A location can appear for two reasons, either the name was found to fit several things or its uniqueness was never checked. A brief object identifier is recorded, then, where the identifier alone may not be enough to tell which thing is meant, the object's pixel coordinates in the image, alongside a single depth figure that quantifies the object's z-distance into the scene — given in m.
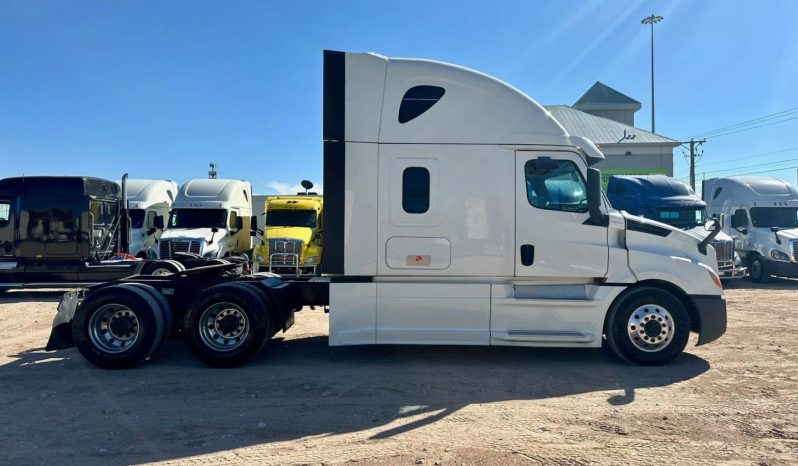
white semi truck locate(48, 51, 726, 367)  5.88
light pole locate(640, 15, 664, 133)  45.25
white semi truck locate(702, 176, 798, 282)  14.94
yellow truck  13.02
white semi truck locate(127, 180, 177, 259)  15.28
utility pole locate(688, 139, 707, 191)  37.41
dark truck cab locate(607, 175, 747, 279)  14.25
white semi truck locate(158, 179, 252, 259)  13.78
